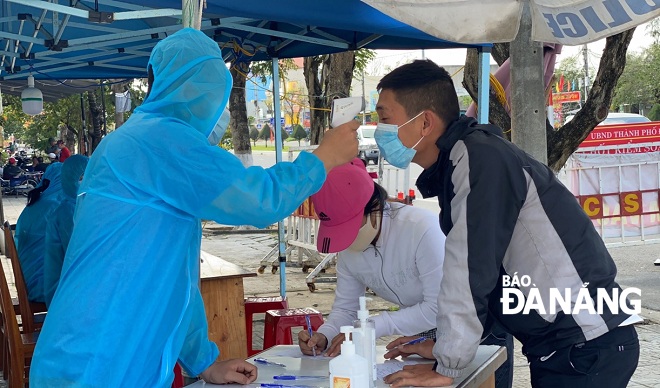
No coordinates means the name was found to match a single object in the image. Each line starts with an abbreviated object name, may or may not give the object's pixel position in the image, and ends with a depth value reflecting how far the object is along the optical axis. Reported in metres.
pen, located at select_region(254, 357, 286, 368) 2.80
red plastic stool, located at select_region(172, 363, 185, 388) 4.55
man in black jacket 2.18
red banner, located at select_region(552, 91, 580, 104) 37.81
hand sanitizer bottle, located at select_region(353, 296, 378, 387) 2.35
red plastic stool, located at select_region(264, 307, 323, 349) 4.69
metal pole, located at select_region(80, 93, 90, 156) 19.20
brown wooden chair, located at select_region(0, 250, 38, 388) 4.39
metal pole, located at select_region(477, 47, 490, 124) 5.16
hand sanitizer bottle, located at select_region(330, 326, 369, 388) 2.09
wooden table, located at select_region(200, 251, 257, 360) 4.98
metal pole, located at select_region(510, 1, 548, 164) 4.55
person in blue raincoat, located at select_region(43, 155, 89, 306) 5.22
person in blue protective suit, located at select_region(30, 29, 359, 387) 1.99
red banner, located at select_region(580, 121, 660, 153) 10.59
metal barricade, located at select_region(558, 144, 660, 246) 9.59
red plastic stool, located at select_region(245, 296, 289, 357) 5.51
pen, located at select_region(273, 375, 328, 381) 2.58
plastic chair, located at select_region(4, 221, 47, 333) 4.85
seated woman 2.84
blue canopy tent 4.30
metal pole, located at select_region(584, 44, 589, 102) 37.31
